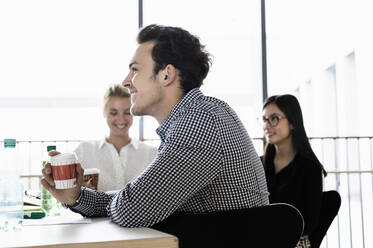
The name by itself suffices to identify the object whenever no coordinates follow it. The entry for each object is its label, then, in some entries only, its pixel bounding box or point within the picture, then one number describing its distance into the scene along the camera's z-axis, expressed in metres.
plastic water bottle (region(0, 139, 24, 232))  1.22
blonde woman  2.71
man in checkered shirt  1.04
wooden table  0.81
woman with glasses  1.95
